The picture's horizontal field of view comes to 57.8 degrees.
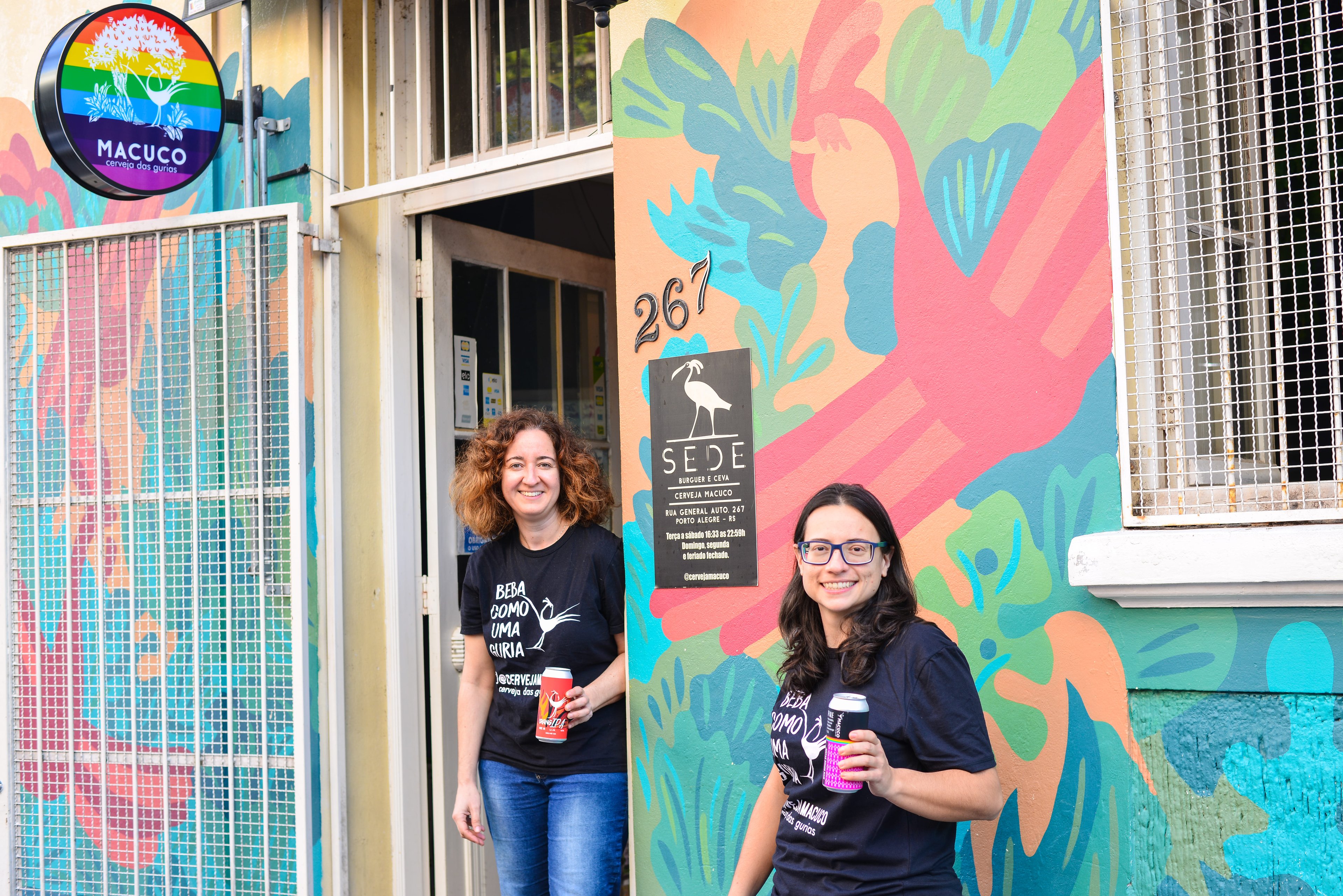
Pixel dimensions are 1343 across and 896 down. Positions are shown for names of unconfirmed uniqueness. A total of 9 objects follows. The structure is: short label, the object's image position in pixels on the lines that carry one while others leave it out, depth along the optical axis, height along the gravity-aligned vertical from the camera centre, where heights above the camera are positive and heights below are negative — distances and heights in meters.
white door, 4.71 +0.58
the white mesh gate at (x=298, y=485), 4.34 +0.08
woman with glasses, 2.39 -0.48
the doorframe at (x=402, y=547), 4.59 -0.17
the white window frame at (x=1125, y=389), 2.93 +0.23
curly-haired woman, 3.57 -0.47
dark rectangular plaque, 3.55 +0.07
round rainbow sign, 4.20 +1.46
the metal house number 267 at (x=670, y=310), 3.63 +0.57
